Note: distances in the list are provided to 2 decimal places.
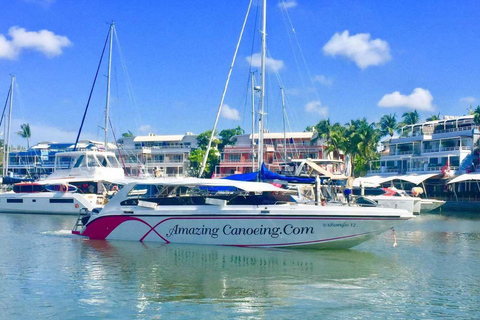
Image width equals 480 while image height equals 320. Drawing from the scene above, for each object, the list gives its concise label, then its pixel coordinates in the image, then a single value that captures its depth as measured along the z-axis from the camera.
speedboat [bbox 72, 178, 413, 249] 16.62
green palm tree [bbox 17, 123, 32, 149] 100.00
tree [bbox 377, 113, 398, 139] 76.12
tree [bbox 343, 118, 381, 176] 62.41
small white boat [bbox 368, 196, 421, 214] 38.15
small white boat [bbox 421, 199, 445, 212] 41.75
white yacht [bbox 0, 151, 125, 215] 34.12
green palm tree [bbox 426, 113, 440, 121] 79.81
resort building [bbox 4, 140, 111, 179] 78.94
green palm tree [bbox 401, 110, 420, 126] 81.57
